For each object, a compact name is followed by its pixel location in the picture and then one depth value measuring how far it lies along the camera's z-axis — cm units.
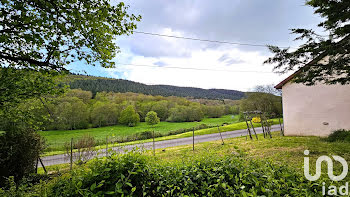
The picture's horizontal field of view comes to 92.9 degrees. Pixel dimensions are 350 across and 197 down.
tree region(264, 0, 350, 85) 535
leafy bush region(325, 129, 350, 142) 961
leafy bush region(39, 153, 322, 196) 170
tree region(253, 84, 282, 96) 3191
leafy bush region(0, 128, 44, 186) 569
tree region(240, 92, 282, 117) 3003
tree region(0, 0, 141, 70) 321
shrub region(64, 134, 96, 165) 922
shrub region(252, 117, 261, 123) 3281
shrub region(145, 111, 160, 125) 4406
